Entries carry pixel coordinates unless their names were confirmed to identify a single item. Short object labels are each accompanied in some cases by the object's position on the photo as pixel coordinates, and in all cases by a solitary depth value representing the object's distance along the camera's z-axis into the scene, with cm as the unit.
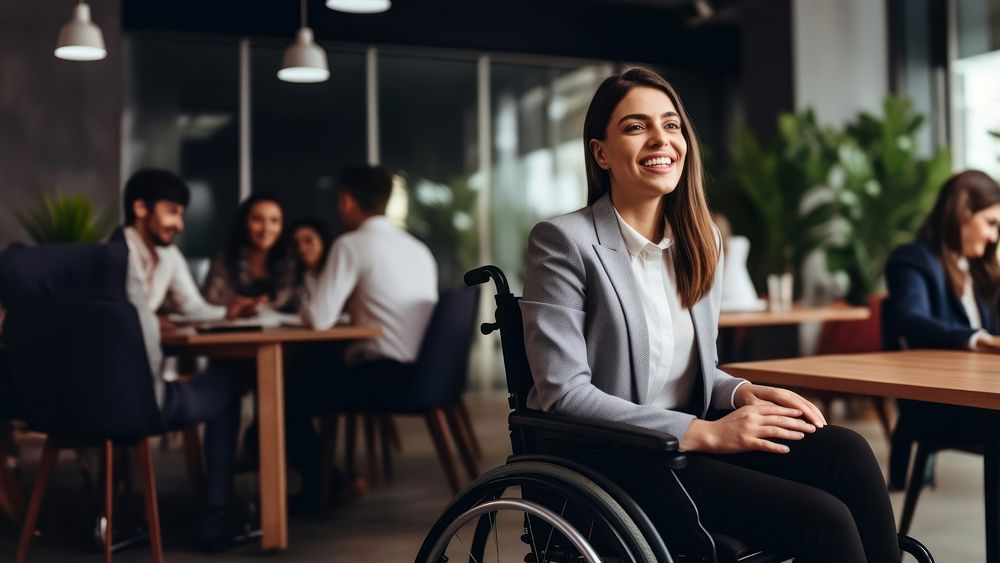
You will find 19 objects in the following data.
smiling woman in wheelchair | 147
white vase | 443
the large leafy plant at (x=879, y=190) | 598
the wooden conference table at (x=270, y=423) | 299
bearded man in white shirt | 284
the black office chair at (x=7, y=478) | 339
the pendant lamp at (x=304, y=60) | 468
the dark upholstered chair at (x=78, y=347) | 262
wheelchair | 136
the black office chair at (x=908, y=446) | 250
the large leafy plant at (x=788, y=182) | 615
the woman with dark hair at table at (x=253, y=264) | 440
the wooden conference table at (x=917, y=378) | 160
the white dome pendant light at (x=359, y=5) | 421
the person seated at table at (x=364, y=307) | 351
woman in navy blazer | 262
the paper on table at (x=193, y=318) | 395
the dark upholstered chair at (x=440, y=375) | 351
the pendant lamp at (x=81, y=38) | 443
